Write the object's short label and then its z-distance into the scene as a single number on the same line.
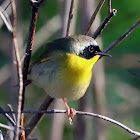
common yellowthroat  4.51
